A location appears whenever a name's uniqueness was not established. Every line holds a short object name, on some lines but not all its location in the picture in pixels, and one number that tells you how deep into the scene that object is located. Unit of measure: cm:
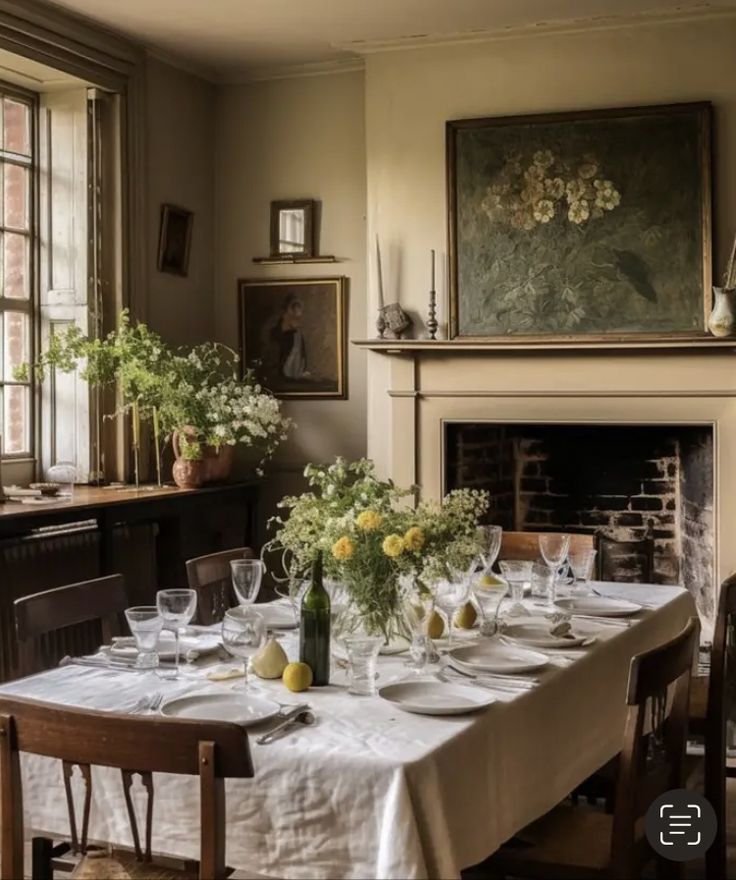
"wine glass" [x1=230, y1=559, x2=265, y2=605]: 266
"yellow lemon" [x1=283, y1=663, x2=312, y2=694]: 226
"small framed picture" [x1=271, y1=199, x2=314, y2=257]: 552
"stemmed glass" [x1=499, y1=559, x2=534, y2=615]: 312
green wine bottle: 232
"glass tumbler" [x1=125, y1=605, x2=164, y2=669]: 230
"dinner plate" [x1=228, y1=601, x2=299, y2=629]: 287
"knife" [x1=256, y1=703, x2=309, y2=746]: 192
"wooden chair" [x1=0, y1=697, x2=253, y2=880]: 164
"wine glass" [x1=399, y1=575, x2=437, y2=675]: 246
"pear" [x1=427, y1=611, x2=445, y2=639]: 269
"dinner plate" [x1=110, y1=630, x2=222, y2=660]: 253
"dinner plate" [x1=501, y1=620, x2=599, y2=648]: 265
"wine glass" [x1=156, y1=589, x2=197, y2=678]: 237
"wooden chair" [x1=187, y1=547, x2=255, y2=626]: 320
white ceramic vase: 454
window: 485
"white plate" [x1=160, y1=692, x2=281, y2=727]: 209
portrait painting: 550
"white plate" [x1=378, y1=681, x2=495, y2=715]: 212
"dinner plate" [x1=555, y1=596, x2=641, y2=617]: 304
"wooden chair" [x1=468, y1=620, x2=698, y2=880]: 208
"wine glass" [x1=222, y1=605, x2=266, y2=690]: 229
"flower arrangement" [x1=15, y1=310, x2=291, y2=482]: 470
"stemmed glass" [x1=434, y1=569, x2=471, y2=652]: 259
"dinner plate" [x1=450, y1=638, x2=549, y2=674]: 240
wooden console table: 386
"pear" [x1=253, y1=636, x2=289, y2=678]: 236
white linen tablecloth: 181
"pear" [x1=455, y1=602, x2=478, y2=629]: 288
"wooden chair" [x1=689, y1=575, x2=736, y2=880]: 275
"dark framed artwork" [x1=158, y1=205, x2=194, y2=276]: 529
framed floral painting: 468
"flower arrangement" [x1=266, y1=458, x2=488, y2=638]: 246
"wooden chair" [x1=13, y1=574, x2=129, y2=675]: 255
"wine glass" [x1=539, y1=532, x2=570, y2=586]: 316
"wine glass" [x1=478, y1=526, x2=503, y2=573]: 303
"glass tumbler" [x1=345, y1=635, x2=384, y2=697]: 220
